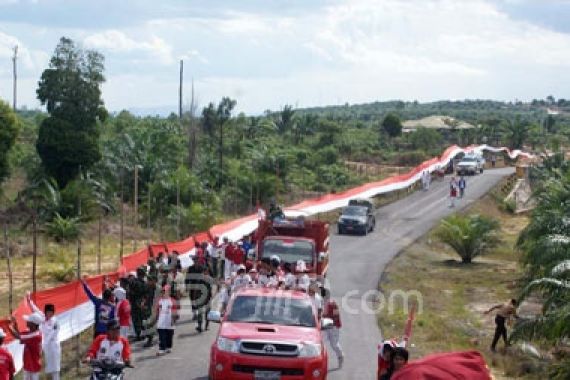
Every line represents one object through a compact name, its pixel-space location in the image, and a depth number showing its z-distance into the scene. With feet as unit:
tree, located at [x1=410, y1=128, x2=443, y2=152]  284.61
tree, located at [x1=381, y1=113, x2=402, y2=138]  321.11
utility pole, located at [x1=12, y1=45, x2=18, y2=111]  322.75
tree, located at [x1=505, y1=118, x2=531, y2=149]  289.33
